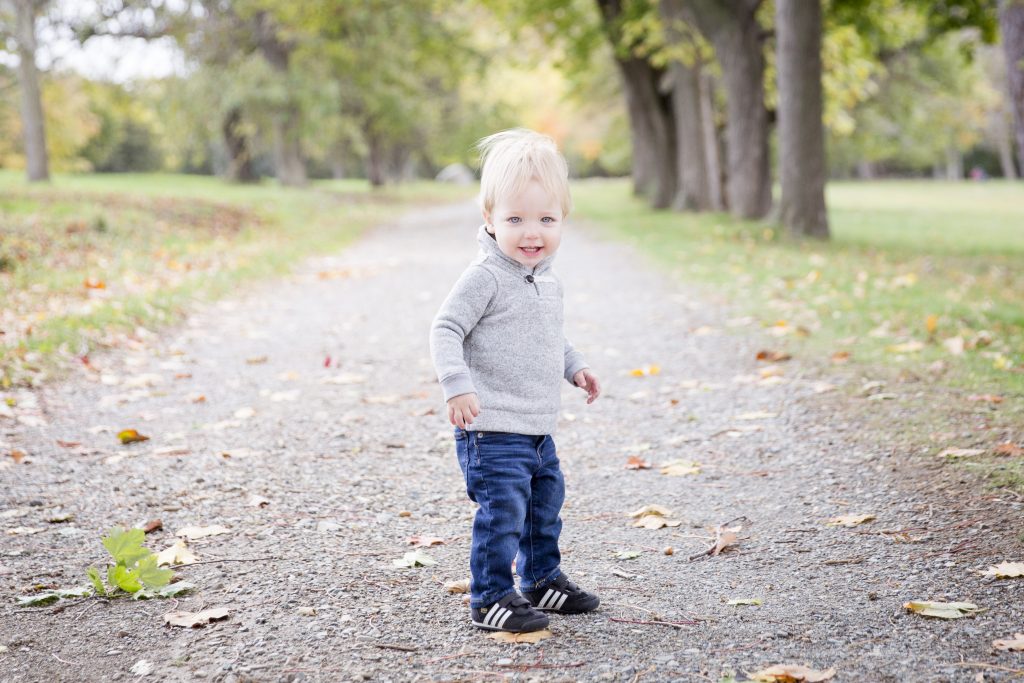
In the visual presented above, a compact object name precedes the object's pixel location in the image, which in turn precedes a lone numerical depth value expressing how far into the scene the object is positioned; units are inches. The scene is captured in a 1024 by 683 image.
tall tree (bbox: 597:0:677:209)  962.7
